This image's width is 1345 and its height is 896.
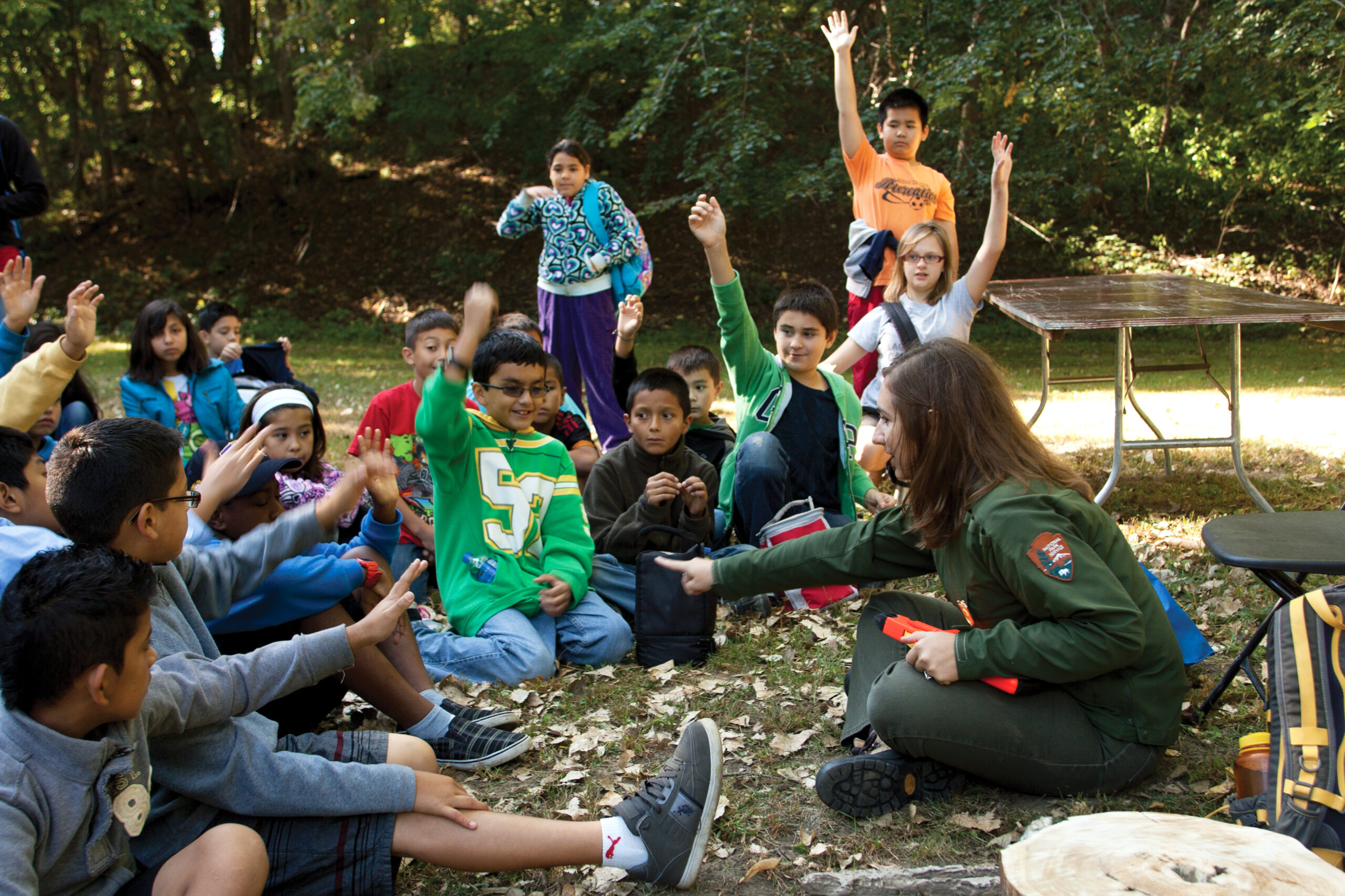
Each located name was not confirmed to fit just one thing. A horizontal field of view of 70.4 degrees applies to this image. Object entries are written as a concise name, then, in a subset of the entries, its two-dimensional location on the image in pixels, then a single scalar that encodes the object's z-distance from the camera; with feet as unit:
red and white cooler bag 13.92
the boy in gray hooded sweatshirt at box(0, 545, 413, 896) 5.62
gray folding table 14.38
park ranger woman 7.87
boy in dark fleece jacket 13.78
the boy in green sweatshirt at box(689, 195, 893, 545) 14.87
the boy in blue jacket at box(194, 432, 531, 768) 9.79
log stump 5.29
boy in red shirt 15.12
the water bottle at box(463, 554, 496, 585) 12.82
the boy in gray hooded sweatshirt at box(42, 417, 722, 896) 7.05
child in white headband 13.01
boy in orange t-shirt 19.77
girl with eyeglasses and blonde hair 17.24
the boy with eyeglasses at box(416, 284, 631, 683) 12.37
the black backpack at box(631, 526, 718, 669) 12.48
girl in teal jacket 18.71
